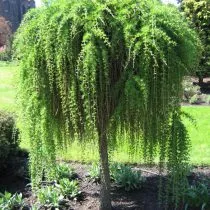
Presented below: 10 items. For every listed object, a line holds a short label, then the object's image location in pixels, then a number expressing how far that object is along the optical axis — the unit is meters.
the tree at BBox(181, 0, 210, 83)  14.96
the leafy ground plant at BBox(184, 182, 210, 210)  4.79
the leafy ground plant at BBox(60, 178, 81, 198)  5.09
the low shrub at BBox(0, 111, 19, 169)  5.81
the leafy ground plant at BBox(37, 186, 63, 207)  4.90
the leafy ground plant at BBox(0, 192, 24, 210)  4.90
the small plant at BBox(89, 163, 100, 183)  5.44
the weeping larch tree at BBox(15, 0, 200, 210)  3.61
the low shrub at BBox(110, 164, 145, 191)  5.20
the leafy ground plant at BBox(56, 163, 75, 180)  5.48
